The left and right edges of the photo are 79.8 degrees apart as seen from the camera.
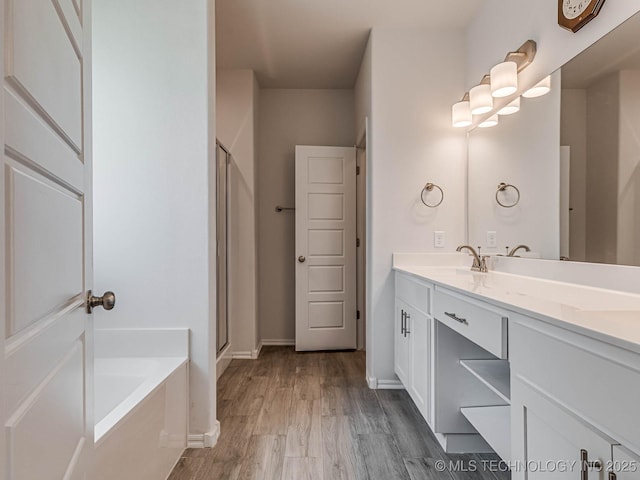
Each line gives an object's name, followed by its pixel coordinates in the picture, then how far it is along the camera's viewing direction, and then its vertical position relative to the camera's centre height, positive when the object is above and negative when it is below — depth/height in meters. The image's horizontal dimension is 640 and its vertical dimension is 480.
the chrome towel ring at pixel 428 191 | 2.73 +0.32
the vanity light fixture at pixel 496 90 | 2.04 +0.87
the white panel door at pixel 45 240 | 0.57 +0.00
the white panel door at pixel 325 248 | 3.69 -0.10
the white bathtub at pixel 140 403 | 1.27 -0.66
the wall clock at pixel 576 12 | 1.52 +0.95
